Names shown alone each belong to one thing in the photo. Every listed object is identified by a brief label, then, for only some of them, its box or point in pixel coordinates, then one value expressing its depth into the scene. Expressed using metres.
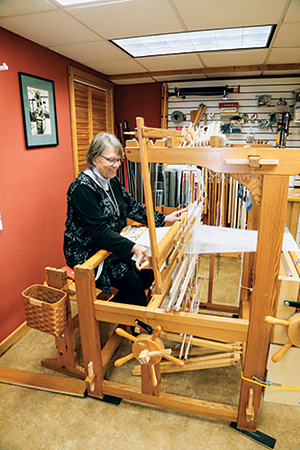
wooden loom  1.31
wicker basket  1.92
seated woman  1.93
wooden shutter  3.34
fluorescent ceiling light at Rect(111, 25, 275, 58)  2.47
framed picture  2.57
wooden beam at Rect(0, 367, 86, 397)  2.03
